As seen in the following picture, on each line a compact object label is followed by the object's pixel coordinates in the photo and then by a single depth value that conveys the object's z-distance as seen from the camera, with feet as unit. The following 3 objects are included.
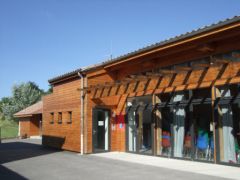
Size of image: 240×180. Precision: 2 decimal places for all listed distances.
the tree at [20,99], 189.92
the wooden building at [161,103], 34.63
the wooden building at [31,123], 104.94
